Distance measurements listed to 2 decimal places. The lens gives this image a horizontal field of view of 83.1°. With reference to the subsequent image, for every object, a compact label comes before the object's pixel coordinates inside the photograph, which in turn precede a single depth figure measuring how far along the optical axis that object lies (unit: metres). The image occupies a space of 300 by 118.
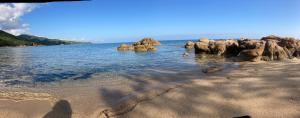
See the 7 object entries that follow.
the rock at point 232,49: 17.77
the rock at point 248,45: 14.48
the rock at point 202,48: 20.38
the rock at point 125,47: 33.12
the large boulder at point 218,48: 18.65
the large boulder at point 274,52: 12.70
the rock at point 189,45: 33.40
